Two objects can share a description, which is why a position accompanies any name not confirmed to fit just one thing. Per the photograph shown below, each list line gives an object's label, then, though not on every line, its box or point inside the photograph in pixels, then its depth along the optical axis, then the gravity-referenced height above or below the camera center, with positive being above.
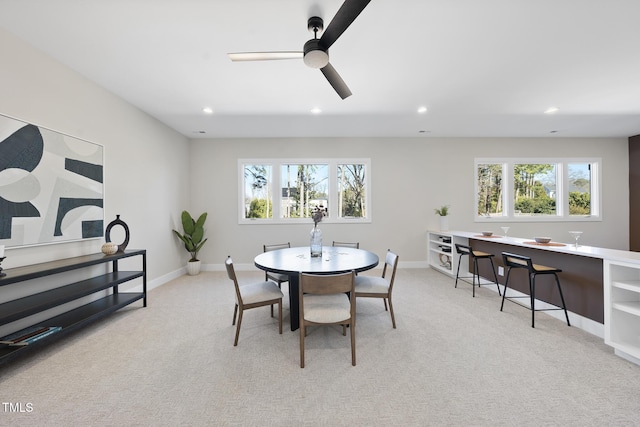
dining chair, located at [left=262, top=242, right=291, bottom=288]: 3.09 -0.79
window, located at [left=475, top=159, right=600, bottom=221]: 5.63 +0.53
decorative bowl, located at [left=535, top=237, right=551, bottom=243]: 3.17 -0.35
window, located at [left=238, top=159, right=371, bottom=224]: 5.54 +0.48
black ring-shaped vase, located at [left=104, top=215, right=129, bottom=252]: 3.15 -0.24
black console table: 1.99 -0.77
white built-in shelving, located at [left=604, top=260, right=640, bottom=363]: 2.18 -0.80
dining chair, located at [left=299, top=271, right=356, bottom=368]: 2.01 -0.79
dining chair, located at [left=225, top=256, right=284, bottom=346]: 2.38 -0.81
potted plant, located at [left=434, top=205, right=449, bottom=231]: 5.28 -0.14
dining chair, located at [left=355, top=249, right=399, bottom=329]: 2.64 -0.79
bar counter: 2.53 -0.65
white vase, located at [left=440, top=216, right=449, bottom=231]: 5.28 -0.22
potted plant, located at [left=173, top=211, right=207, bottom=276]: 4.94 -0.46
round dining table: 2.35 -0.51
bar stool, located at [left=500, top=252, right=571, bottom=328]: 2.69 -0.61
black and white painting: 2.25 +0.27
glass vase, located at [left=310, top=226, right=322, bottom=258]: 3.04 -0.38
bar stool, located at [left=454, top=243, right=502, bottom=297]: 3.67 -0.61
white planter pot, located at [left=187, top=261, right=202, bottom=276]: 5.04 -1.08
